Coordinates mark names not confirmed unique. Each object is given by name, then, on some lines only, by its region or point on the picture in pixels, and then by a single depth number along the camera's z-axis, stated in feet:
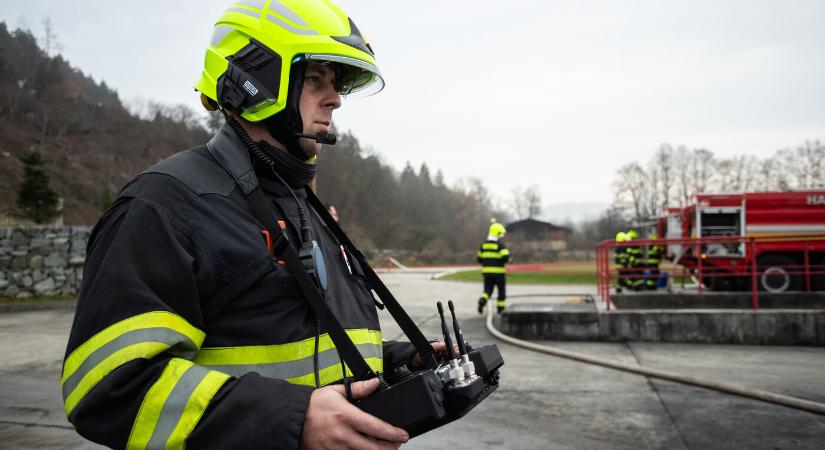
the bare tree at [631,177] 201.36
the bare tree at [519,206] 307.58
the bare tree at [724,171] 184.03
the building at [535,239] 134.35
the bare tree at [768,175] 162.50
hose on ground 14.34
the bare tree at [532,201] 306.96
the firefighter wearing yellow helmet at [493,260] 33.60
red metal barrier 29.53
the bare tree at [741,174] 173.25
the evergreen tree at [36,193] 55.83
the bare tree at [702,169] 191.91
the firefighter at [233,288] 3.23
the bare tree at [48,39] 232.94
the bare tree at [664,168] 199.82
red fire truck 41.01
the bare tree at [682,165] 197.47
